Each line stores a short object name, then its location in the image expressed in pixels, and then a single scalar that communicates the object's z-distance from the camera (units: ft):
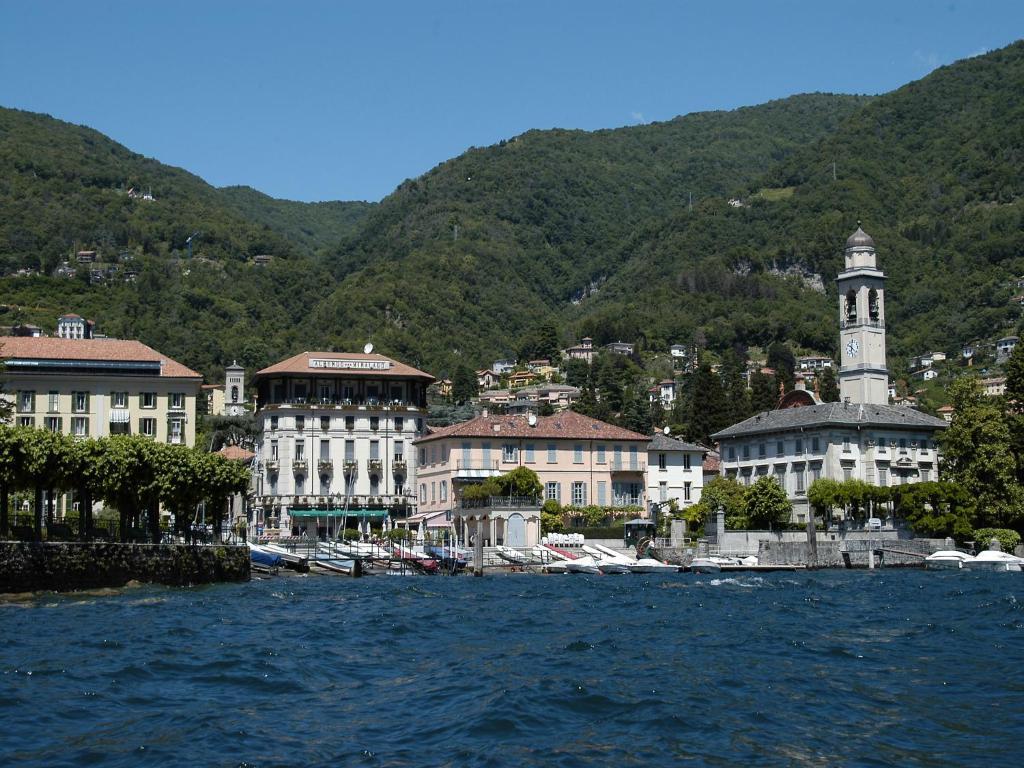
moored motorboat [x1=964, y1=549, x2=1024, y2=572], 248.52
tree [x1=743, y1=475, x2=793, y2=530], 285.84
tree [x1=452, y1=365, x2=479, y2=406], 579.89
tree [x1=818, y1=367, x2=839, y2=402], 466.29
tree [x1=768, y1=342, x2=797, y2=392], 637.30
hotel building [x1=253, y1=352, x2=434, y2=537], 316.60
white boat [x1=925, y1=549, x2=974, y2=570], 255.50
